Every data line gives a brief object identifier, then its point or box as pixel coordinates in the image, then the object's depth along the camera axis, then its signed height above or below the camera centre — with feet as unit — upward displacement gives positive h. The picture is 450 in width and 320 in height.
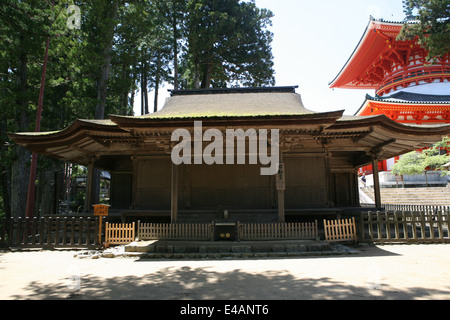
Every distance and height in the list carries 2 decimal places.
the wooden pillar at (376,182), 43.11 +1.92
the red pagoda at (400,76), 81.30 +39.01
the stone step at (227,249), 27.71 -5.29
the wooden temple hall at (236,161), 34.65 +6.64
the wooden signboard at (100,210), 31.55 -1.38
